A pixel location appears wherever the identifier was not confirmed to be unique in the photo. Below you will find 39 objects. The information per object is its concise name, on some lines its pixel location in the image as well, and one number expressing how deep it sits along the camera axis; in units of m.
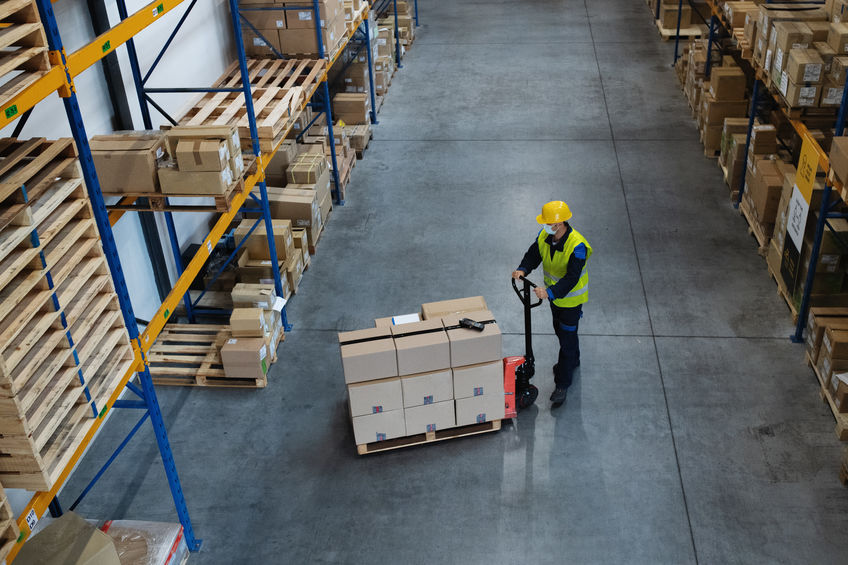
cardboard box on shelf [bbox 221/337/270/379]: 7.55
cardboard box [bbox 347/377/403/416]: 6.62
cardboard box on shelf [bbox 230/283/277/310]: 8.04
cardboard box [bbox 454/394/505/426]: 6.89
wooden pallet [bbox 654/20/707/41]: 16.73
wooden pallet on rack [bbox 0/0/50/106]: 3.64
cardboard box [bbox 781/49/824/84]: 8.08
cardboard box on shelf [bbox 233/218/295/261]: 8.72
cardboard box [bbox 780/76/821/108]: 8.20
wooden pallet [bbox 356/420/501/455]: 6.88
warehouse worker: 6.61
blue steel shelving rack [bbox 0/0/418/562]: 4.02
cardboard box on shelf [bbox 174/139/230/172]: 6.31
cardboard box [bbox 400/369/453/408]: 6.67
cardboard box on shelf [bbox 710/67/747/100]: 11.45
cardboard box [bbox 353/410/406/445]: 6.76
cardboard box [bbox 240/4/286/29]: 9.93
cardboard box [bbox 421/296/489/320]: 7.30
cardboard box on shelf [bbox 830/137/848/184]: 6.74
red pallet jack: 6.98
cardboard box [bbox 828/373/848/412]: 6.79
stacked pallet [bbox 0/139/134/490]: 3.85
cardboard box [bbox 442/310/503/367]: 6.62
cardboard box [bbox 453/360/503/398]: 6.75
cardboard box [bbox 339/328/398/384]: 6.50
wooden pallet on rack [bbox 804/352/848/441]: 6.69
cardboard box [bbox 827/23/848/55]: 8.20
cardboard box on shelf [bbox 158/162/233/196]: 6.40
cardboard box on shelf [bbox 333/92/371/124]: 13.11
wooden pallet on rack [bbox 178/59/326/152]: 7.92
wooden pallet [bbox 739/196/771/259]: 9.43
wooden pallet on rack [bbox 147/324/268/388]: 7.80
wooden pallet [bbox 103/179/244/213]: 6.51
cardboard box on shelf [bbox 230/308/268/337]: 7.66
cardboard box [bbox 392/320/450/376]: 6.55
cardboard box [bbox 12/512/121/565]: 4.74
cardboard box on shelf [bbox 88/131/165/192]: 6.28
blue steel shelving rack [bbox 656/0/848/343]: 7.33
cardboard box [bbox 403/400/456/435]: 6.82
